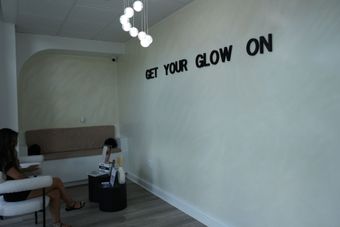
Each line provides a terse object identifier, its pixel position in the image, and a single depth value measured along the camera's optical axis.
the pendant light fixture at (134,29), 2.08
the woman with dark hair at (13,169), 2.65
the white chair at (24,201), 2.40
